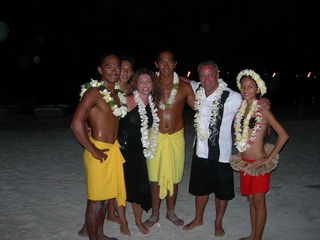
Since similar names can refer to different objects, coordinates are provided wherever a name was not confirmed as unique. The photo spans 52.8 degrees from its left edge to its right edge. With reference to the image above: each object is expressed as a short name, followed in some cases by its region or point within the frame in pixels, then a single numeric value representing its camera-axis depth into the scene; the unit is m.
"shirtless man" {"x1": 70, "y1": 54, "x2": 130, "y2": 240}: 3.38
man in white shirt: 3.97
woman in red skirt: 3.58
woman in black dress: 3.88
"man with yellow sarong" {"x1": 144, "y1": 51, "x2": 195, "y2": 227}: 4.29
